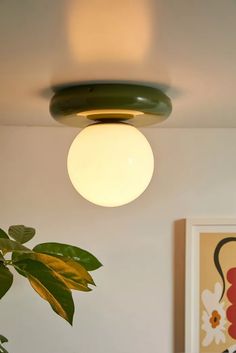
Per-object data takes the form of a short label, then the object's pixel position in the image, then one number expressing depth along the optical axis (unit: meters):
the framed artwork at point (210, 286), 1.83
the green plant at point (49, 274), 1.19
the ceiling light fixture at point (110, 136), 1.25
